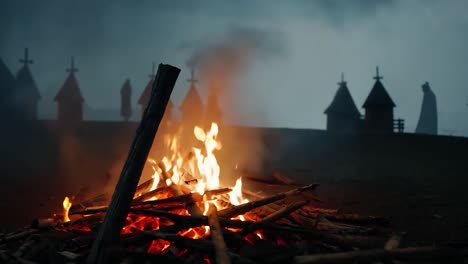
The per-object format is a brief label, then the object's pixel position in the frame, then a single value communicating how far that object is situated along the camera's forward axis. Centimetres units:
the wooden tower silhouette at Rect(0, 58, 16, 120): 3038
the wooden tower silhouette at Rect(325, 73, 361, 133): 3466
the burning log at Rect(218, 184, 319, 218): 477
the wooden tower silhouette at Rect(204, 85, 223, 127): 3253
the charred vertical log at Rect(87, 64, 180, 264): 386
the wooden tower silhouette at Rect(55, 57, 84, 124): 3155
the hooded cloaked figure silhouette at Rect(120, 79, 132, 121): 3997
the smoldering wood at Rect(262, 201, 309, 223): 467
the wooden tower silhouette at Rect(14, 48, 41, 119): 3212
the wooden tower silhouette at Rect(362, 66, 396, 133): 3134
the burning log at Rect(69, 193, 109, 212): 562
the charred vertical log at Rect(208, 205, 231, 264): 366
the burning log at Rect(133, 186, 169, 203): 539
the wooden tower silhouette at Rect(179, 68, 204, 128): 3422
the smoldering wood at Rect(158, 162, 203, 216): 486
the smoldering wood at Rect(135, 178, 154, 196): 598
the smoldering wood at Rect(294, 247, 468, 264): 376
